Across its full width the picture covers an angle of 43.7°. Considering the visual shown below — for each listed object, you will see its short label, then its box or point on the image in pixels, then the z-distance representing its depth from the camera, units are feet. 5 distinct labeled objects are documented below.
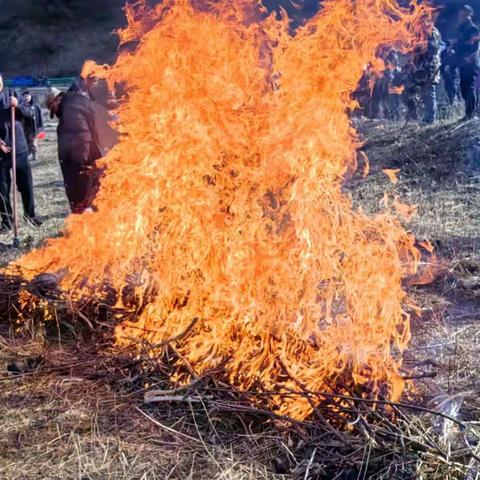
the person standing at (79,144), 25.52
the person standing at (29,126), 31.42
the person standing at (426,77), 42.60
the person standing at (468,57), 39.73
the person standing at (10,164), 26.23
